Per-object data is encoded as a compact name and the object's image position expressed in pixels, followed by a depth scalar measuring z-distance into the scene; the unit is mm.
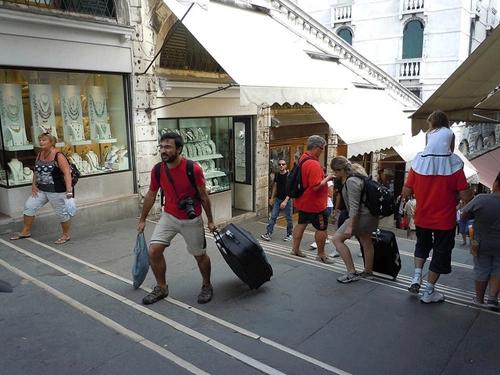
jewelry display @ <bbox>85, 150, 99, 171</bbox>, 7532
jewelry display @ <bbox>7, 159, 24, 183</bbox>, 6527
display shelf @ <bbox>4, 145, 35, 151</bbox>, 6488
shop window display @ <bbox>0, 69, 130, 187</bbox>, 6500
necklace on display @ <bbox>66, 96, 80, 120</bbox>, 7241
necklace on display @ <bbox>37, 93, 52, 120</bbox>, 6867
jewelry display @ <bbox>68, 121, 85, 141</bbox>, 7316
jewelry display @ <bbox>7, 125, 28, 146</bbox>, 6489
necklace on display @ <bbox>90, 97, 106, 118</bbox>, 7560
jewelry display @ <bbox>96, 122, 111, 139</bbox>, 7664
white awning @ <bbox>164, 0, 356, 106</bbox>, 6215
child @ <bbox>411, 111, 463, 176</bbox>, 4098
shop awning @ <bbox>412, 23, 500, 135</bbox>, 4879
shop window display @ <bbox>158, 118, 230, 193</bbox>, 8953
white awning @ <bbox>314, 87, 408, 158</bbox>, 8226
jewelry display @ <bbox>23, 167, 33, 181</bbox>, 6668
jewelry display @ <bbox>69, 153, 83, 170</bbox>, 7308
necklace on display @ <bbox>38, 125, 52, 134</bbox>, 6893
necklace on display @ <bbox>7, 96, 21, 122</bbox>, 6465
